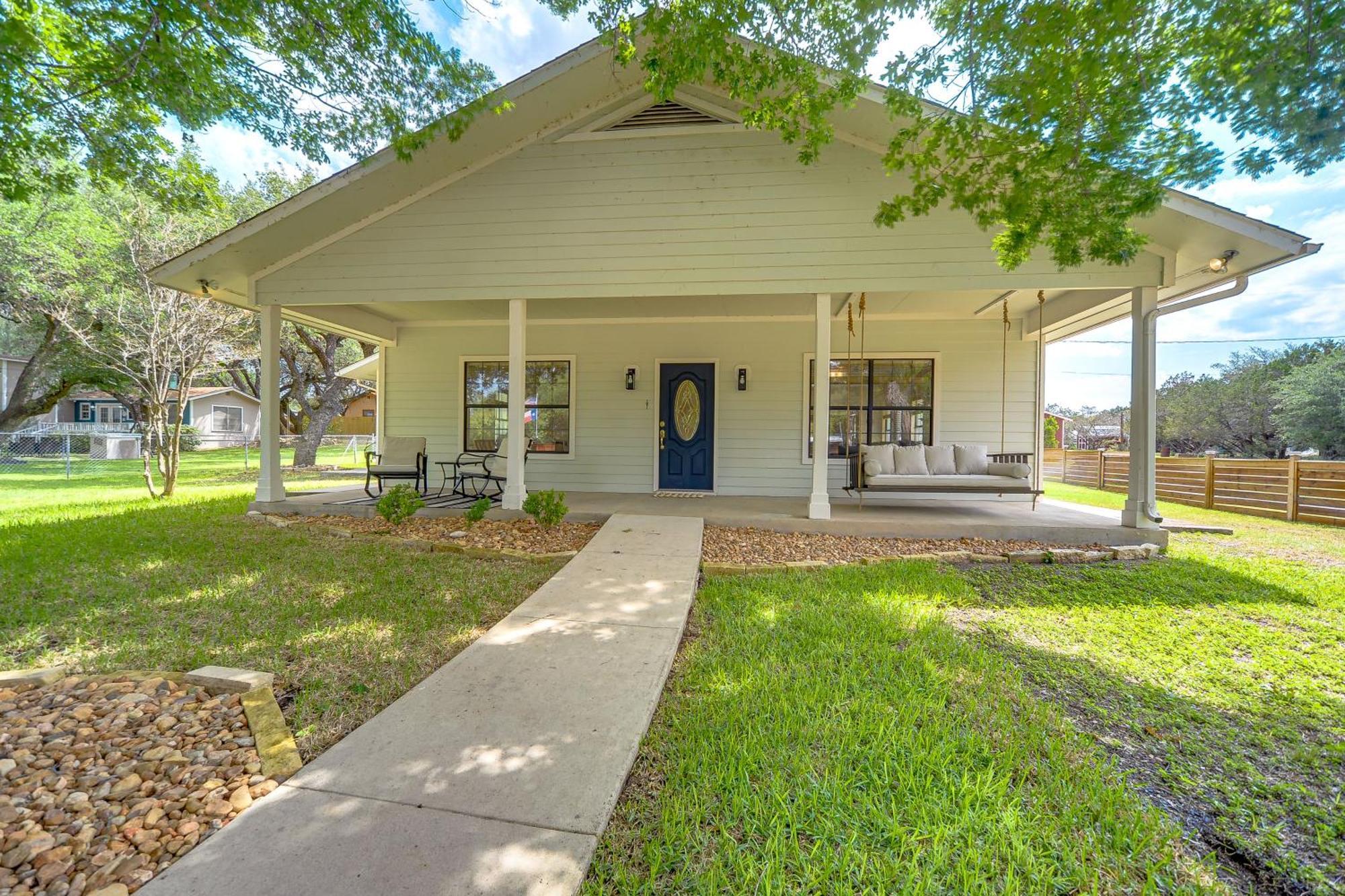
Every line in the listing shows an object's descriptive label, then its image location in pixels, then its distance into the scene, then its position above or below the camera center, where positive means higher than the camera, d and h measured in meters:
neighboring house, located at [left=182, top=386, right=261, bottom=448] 23.70 +0.76
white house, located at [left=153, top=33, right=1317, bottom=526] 5.48 +1.81
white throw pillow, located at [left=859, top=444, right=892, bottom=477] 6.87 -0.21
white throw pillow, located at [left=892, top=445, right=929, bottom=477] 6.82 -0.29
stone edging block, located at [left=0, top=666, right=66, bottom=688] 2.41 -1.18
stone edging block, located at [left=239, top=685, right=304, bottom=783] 1.87 -1.19
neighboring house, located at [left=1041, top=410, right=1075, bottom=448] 17.09 +0.57
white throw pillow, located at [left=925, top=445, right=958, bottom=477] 6.93 -0.28
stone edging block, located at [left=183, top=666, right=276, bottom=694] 2.36 -1.15
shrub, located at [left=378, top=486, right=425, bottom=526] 5.49 -0.80
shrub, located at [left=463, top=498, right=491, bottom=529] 5.35 -0.81
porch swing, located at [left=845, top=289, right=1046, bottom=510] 6.03 -0.45
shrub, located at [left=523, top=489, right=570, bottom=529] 5.53 -0.79
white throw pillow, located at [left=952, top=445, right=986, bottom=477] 6.87 -0.26
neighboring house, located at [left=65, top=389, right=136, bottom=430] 23.27 +0.79
